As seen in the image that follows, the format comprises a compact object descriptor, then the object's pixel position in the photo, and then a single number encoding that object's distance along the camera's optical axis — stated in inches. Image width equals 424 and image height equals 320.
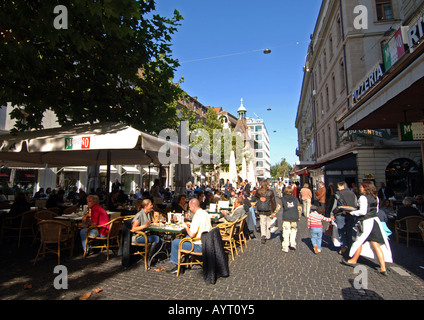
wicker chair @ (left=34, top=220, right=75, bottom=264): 215.6
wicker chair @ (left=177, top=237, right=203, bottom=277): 193.6
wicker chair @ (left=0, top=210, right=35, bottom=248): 265.0
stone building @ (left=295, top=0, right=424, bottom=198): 285.1
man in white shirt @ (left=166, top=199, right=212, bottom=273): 196.2
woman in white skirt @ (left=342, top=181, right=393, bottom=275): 204.2
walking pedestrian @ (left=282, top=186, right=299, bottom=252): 269.9
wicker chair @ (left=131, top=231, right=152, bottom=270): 209.2
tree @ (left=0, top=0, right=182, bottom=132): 187.8
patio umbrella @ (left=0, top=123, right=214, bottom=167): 193.3
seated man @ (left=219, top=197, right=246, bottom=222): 268.2
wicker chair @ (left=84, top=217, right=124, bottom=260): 229.8
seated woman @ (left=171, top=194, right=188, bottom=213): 310.0
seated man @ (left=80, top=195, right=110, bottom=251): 232.7
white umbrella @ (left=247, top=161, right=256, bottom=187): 906.1
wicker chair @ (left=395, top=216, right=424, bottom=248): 285.8
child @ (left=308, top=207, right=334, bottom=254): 258.5
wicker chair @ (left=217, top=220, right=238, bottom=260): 245.8
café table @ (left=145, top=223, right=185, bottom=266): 208.7
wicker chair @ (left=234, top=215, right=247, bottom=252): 267.3
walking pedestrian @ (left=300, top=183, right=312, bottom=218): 532.7
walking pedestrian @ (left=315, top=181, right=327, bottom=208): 498.2
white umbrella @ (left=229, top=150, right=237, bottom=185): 666.8
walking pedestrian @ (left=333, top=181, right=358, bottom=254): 247.1
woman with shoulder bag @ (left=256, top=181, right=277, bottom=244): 305.1
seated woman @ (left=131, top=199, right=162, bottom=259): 211.8
